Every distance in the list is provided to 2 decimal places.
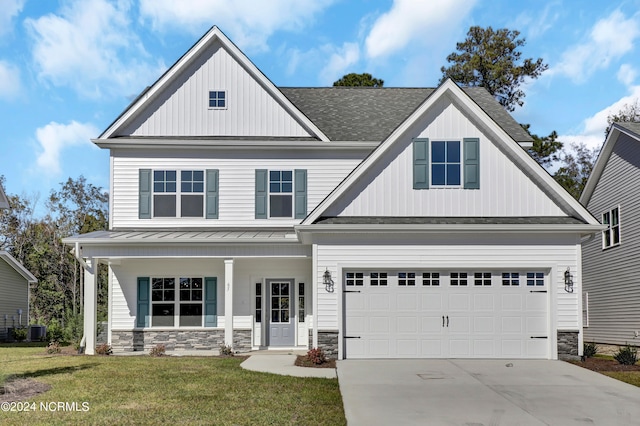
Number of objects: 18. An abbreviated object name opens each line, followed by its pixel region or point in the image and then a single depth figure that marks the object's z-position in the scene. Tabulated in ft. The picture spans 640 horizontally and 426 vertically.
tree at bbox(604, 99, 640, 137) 126.72
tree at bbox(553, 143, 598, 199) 135.03
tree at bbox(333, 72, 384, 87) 133.69
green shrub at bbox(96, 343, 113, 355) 61.72
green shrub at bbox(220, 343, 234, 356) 60.49
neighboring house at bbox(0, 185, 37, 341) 101.04
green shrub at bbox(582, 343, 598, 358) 55.67
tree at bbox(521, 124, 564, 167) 125.08
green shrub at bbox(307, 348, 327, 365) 51.80
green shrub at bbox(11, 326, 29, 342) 99.04
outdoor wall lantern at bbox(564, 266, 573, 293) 55.21
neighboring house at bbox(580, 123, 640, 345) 73.67
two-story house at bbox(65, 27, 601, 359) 55.26
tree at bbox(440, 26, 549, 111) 128.26
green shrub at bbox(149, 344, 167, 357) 61.62
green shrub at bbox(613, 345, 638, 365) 52.85
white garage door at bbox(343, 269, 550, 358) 55.16
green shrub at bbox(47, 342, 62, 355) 65.23
